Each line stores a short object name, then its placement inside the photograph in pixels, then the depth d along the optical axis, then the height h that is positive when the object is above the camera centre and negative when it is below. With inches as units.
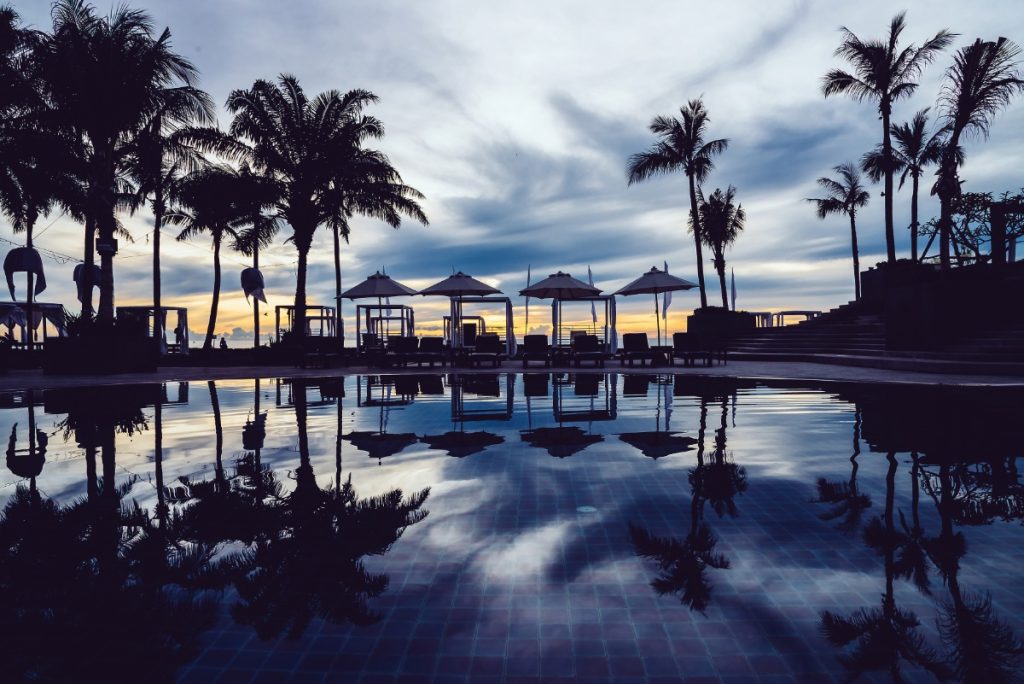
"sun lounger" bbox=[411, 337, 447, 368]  739.5 +14.4
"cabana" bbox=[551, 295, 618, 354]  825.5 +38.7
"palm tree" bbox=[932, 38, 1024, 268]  724.0 +318.2
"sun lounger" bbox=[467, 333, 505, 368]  721.8 +11.5
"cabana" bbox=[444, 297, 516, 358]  805.6 +56.4
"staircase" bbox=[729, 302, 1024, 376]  506.6 -2.5
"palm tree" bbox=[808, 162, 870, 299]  1346.0 +333.0
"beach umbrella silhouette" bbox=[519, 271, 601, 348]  756.0 +84.7
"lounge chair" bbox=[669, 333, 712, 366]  705.6 +3.2
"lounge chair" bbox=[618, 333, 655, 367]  725.3 +8.7
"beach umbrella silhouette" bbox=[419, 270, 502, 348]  746.8 +88.1
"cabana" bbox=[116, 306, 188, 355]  1019.9 +71.4
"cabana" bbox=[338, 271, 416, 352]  805.9 +77.4
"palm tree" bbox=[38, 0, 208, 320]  628.1 +308.0
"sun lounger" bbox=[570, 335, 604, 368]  737.0 +8.6
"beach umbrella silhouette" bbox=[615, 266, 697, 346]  794.1 +90.3
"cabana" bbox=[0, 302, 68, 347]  1023.0 +99.6
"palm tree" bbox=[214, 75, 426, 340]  826.8 +308.5
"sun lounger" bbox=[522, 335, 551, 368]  735.7 +10.5
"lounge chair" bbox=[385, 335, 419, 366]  726.5 +14.3
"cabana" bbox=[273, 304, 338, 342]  956.6 +69.3
